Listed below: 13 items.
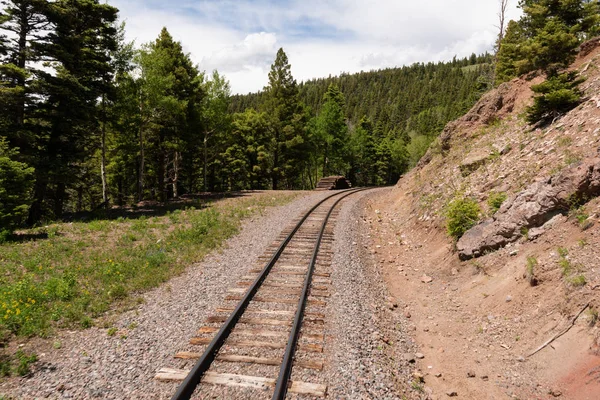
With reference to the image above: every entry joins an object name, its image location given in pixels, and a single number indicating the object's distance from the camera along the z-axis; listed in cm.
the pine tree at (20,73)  1516
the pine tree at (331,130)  4169
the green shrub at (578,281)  571
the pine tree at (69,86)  1653
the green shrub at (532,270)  665
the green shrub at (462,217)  1011
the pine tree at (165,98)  2214
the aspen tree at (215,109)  2895
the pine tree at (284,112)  3591
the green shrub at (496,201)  962
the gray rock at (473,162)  1358
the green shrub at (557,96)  1098
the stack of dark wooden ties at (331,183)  3472
